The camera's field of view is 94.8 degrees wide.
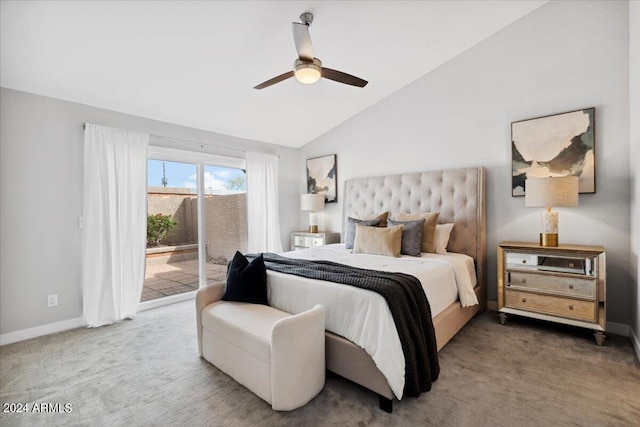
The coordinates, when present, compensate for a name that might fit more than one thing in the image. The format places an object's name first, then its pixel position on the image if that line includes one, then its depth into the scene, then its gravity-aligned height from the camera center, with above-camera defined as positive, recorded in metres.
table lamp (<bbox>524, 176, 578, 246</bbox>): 2.68 +0.11
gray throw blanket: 1.82 -0.69
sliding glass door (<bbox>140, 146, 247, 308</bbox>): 3.99 -0.13
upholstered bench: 1.75 -0.92
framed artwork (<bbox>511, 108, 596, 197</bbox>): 2.88 +0.61
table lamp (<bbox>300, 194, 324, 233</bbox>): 4.99 +0.13
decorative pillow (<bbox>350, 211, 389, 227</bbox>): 3.81 -0.10
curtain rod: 3.88 +0.98
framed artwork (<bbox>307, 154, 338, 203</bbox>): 5.07 +0.59
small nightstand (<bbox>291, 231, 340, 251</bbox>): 4.86 -0.49
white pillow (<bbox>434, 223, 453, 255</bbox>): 3.40 -0.33
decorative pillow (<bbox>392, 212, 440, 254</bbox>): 3.38 -0.26
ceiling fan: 2.22 +1.21
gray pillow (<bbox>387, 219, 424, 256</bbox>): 3.21 -0.32
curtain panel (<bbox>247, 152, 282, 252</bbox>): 4.81 +0.11
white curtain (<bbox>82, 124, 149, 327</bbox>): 3.24 -0.13
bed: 1.89 -0.03
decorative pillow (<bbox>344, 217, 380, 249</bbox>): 3.74 -0.22
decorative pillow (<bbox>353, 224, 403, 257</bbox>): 3.17 -0.35
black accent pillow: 2.49 -0.63
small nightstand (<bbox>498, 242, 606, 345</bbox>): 2.56 -0.72
